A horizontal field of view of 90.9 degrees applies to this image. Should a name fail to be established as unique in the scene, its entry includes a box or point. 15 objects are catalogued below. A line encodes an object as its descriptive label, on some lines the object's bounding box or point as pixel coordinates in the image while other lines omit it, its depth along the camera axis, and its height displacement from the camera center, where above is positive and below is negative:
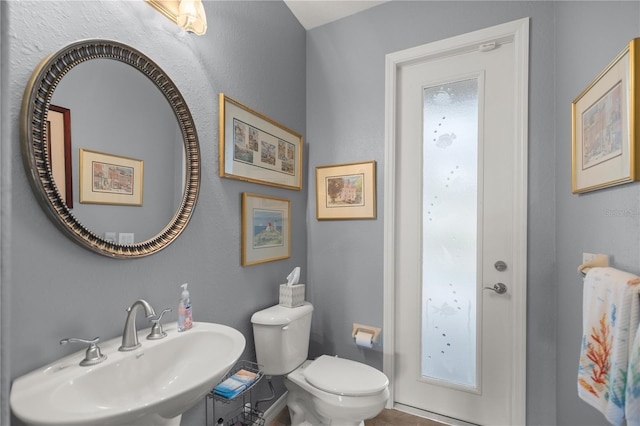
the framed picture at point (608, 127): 0.95 +0.32
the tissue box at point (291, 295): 1.92 -0.50
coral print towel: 0.83 -0.36
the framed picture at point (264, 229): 1.78 -0.09
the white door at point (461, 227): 1.81 -0.07
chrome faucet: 1.10 -0.40
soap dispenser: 1.30 -0.42
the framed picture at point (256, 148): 1.65 +0.39
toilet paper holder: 2.09 -0.78
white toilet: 1.57 -0.87
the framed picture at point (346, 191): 2.15 +0.17
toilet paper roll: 2.05 -0.82
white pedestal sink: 0.79 -0.51
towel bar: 1.13 -0.17
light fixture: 1.28 +0.84
